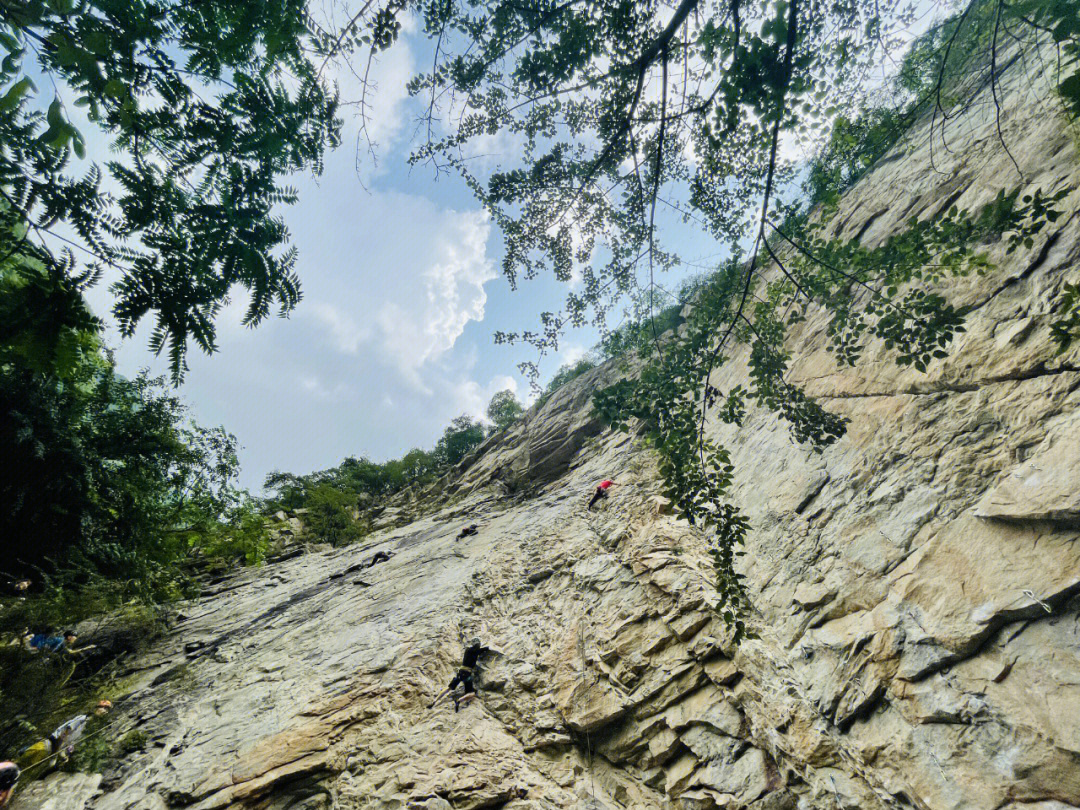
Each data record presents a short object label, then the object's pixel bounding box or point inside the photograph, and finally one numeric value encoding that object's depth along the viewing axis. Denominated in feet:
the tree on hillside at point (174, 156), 4.71
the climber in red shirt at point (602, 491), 37.70
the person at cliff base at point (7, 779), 17.03
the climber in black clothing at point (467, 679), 20.18
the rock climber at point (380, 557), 43.91
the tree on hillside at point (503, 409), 105.50
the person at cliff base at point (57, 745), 18.92
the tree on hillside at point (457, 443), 101.12
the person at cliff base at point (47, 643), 24.79
